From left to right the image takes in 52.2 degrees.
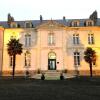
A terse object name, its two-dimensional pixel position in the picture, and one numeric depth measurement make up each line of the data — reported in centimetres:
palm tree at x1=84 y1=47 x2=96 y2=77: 1711
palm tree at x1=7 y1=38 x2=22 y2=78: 1661
